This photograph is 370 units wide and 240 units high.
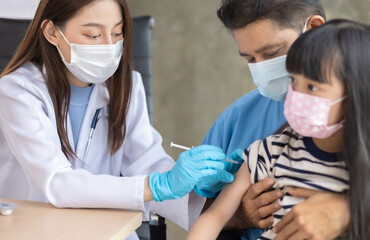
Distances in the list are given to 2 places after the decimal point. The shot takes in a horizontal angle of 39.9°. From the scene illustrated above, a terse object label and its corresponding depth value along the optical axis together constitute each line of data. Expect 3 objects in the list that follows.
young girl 1.27
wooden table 1.26
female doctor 1.52
